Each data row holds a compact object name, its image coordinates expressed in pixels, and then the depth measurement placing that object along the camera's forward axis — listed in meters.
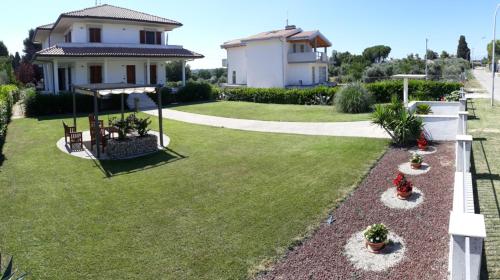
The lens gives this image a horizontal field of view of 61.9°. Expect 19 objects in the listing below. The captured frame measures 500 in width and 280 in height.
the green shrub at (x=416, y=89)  28.55
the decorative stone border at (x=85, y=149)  14.23
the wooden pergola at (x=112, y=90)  13.68
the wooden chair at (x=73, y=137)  15.18
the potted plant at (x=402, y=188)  9.34
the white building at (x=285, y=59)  42.41
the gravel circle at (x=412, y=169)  11.20
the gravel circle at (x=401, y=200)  9.03
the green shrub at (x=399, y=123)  14.03
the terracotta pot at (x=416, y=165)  11.49
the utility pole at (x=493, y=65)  27.14
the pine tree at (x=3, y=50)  80.12
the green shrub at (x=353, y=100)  23.81
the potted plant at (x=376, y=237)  7.07
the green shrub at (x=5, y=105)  17.05
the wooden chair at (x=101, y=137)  14.55
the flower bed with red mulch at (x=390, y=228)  6.43
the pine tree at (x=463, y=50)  125.31
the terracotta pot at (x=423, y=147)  13.38
